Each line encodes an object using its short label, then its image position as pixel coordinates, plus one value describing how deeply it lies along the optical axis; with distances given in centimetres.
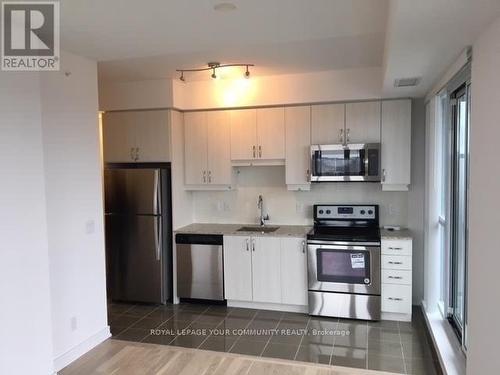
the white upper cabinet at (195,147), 489
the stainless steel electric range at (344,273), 414
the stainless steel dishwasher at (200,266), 467
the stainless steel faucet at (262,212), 499
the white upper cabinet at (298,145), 455
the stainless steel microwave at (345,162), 428
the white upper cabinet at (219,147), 482
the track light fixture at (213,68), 394
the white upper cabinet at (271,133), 463
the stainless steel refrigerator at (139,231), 470
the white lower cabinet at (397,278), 408
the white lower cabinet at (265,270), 440
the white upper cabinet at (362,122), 434
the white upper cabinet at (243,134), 471
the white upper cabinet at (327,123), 444
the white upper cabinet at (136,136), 472
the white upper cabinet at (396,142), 427
